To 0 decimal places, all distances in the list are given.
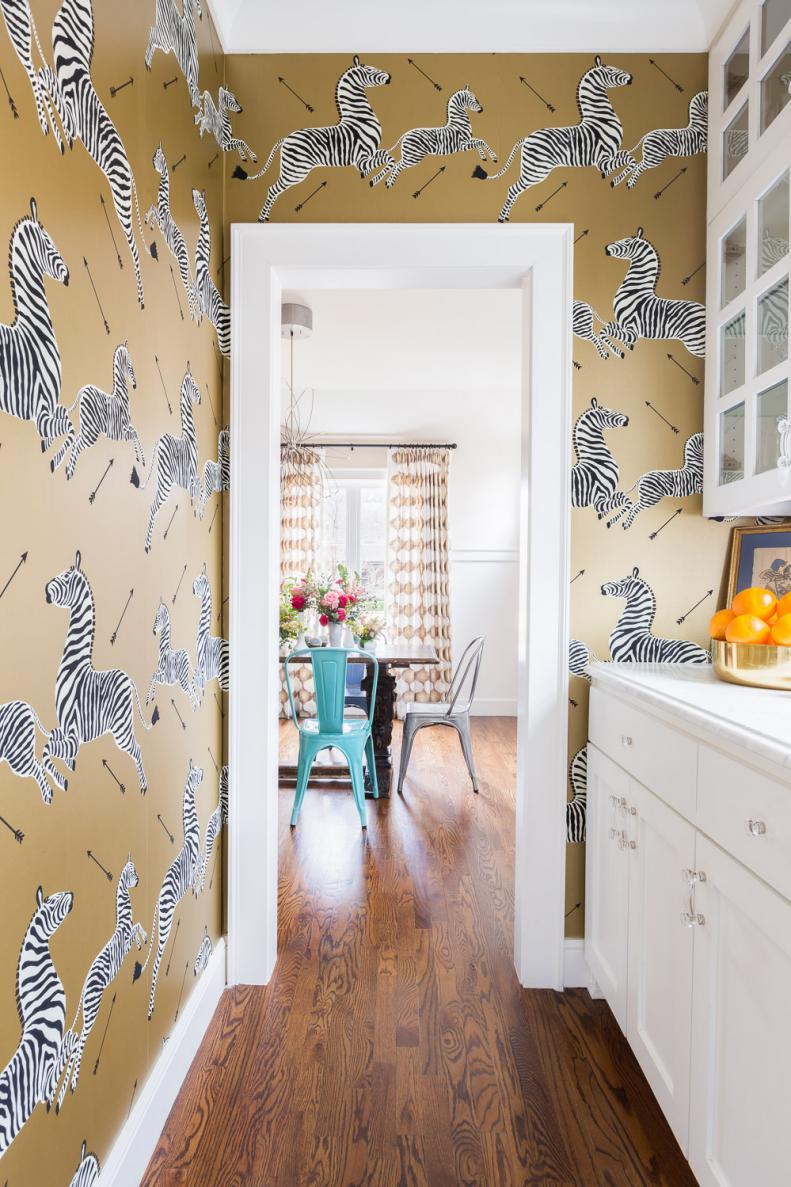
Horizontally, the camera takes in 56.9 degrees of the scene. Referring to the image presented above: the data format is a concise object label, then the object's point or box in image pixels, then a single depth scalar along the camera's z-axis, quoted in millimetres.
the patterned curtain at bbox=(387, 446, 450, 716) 6238
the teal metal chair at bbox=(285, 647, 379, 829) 3502
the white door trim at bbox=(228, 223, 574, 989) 2102
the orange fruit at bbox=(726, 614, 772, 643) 1657
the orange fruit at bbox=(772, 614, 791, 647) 1606
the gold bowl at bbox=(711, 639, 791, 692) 1613
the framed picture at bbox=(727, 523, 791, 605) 1936
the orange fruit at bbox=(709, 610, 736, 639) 1785
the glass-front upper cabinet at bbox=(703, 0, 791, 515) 1631
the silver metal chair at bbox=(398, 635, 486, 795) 4098
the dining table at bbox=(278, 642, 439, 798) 4160
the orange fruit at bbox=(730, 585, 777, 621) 1705
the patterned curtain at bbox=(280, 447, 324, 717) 6258
